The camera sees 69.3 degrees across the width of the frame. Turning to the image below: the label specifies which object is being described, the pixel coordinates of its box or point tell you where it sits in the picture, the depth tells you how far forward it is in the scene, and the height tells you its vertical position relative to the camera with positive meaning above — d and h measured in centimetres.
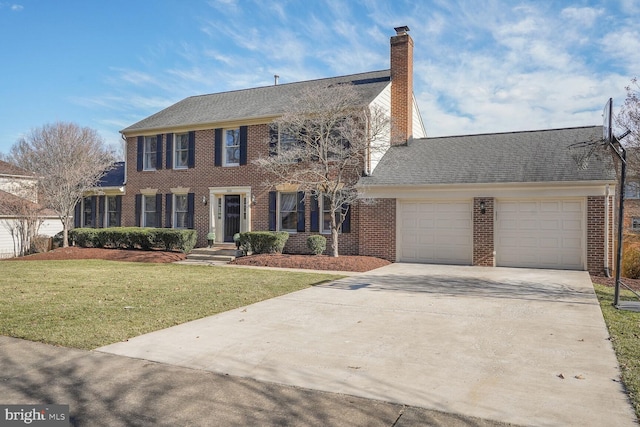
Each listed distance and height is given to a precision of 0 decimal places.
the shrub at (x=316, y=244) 1603 -79
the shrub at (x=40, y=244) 2173 -124
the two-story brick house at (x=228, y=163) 1777 +244
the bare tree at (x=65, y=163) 2011 +270
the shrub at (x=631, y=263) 1294 -108
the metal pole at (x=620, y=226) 826 -2
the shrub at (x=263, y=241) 1655 -75
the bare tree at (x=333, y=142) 1523 +271
